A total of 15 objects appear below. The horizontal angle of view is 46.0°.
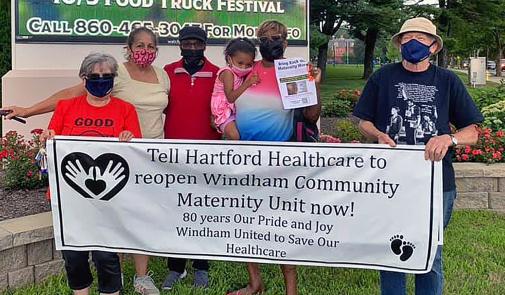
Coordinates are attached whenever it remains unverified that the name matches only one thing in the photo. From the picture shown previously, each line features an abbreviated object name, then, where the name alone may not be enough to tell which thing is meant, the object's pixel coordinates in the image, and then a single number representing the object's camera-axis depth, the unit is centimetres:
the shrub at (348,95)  1418
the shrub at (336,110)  1248
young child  372
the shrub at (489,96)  873
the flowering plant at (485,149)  630
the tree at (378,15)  1859
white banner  337
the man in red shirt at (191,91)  396
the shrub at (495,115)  708
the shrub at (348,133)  764
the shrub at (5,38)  970
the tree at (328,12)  1888
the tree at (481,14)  2486
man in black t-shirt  314
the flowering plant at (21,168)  562
